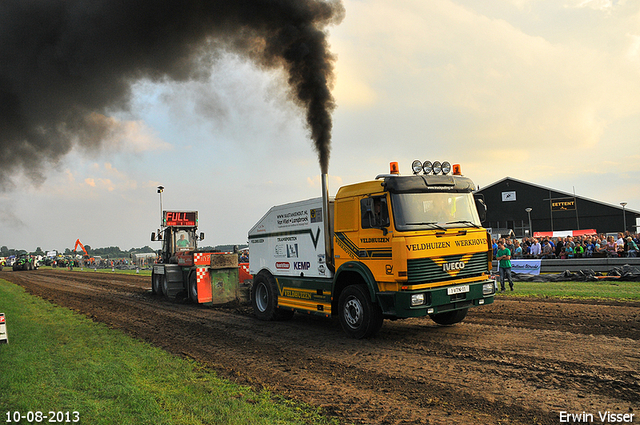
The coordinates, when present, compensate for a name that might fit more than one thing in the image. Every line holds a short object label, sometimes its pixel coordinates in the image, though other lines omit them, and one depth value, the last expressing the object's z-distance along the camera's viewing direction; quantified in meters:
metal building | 39.62
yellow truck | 7.53
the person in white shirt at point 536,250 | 21.16
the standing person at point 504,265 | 14.77
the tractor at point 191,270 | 15.38
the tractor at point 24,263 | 55.59
